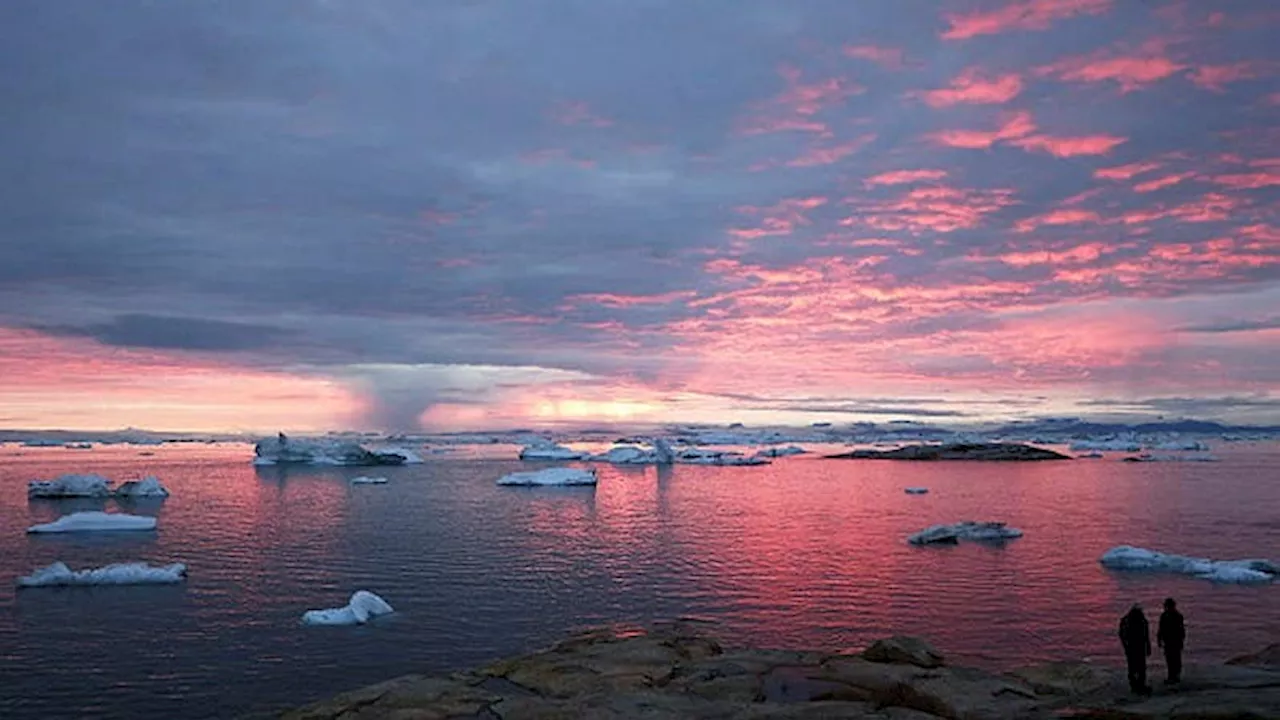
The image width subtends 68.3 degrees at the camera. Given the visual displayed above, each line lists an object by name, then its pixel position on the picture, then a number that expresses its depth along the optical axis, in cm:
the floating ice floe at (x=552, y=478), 8925
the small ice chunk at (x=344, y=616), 2852
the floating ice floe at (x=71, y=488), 7294
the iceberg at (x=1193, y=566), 3522
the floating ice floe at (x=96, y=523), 5038
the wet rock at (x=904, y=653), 2084
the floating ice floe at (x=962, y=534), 4691
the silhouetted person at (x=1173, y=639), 1747
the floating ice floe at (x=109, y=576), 3428
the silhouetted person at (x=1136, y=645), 1695
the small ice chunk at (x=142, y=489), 7375
